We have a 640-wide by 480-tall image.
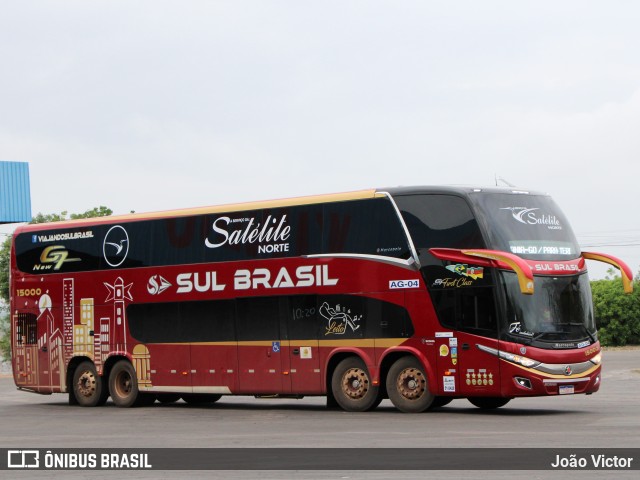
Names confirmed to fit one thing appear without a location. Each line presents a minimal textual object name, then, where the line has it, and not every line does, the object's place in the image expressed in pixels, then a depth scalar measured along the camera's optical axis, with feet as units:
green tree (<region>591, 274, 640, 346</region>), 192.34
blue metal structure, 196.85
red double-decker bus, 74.08
